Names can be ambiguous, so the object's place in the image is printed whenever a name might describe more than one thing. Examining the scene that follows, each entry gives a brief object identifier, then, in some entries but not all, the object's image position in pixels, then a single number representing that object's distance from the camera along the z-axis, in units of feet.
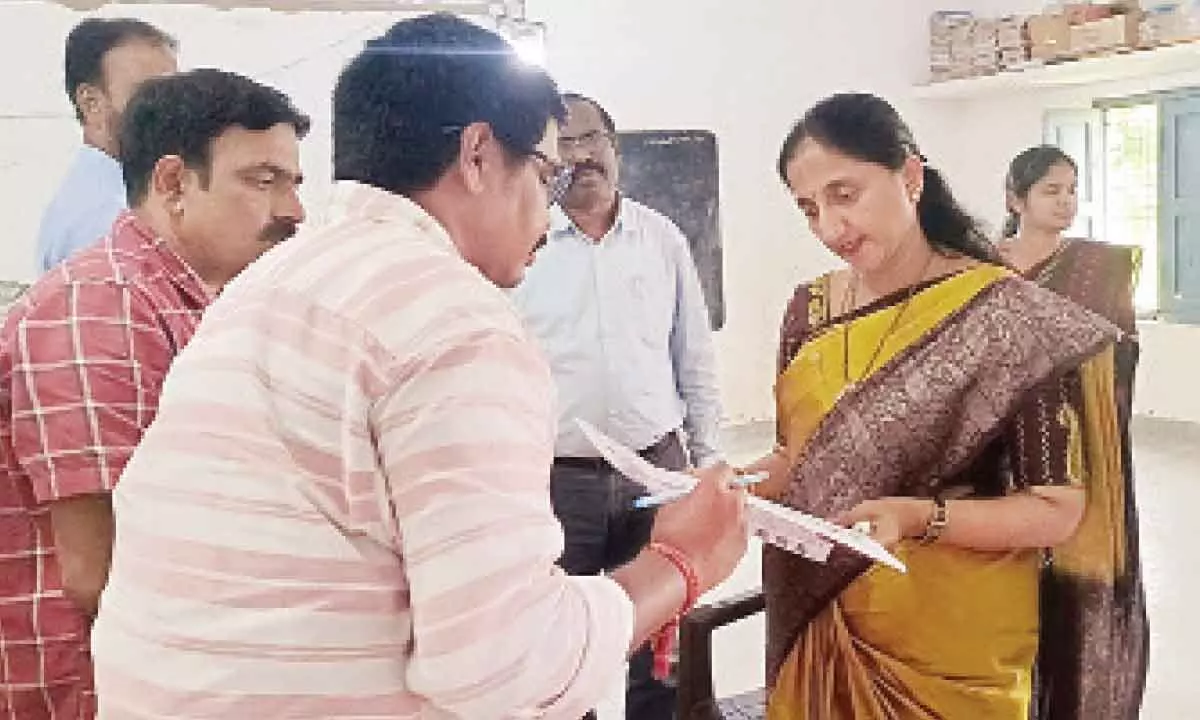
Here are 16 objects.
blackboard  19.40
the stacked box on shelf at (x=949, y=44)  22.13
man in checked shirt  3.78
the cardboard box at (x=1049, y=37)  20.10
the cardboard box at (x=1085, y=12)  19.62
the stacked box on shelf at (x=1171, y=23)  18.17
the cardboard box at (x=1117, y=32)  18.95
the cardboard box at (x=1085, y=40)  19.48
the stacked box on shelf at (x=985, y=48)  21.63
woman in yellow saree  4.75
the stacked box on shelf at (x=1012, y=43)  21.02
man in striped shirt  2.52
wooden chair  5.87
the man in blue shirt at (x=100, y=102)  6.79
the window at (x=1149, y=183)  19.98
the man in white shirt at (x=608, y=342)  7.95
